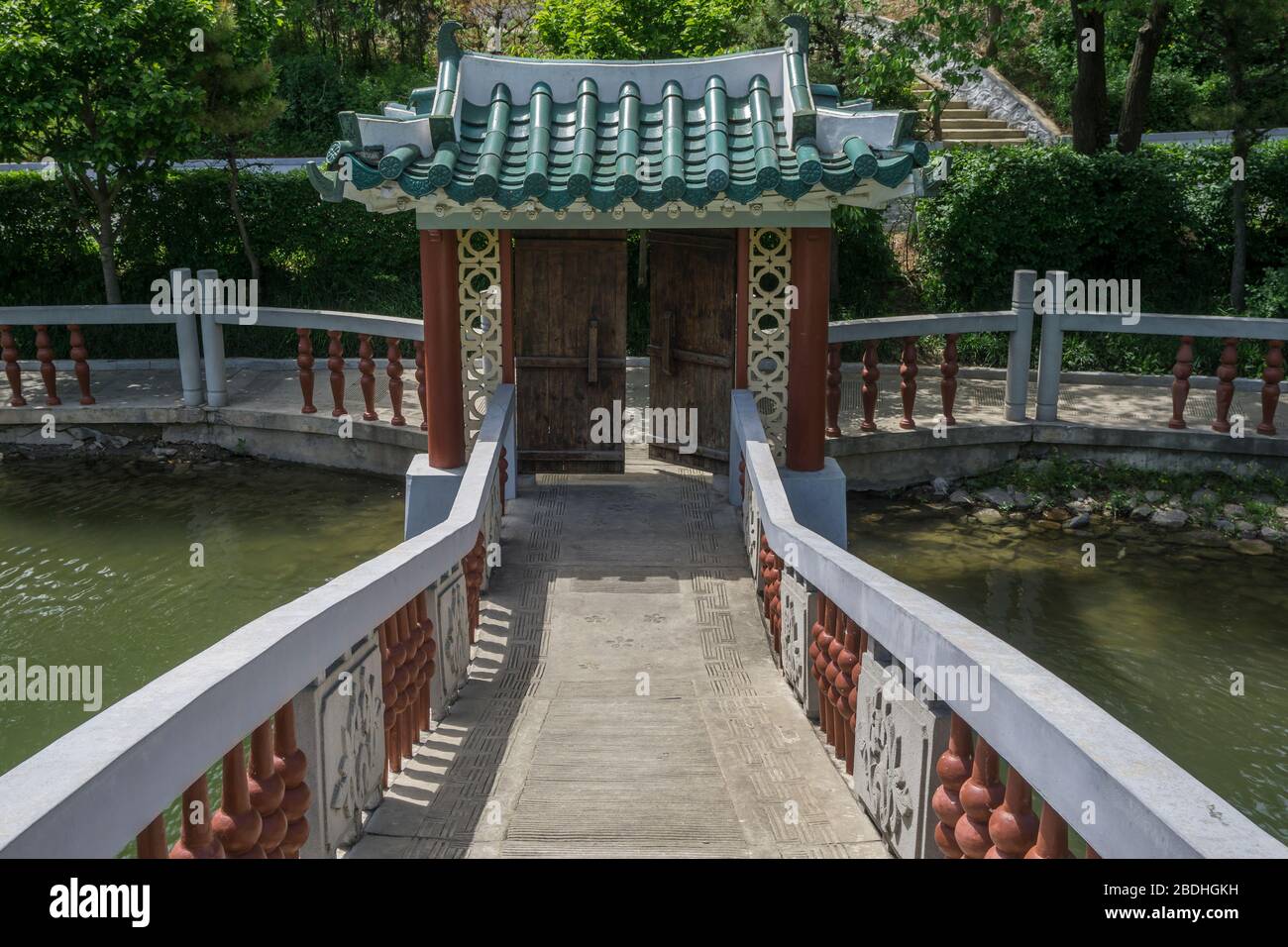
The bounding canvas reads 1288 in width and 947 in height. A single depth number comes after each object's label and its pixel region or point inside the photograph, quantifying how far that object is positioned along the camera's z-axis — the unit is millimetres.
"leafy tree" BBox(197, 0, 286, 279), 14180
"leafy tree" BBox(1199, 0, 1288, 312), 13852
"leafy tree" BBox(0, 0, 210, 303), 12602
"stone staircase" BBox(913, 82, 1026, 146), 22578
